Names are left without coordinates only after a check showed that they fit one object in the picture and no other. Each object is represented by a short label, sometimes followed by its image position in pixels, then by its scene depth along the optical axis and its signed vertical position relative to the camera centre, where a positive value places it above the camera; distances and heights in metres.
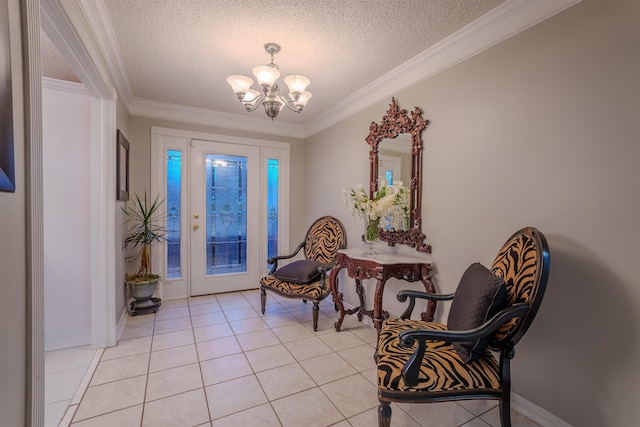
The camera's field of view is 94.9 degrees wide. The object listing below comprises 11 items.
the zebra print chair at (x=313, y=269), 2.98 -0.67
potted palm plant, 3.14 -0.40
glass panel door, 3.89 -0.14
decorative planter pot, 3.11 -0.91
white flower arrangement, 2.59 +0.03
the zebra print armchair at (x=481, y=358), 1.32 -0.76
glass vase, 2.73 -0.21
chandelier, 2.04 +0.88
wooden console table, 2.30 -0.51
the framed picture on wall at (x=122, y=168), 2.62 +0.37
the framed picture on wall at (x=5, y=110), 0.84 +0.28
